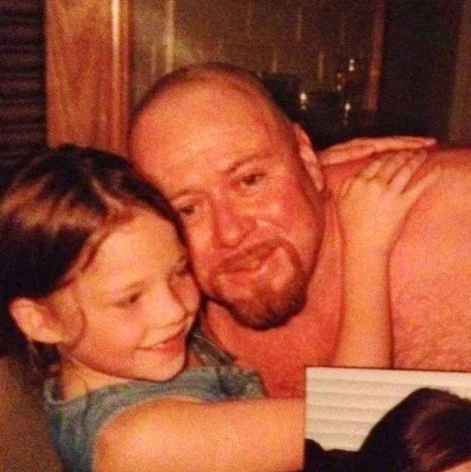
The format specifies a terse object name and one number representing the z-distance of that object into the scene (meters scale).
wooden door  0.81
